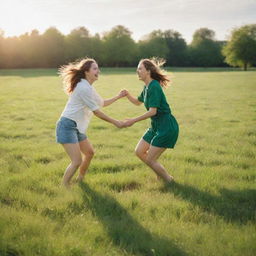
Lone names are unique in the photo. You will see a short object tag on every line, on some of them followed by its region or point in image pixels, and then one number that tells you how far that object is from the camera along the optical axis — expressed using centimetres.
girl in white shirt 509
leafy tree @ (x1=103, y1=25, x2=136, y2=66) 9200
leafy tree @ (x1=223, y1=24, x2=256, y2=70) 8162
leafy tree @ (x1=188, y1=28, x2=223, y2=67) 10106
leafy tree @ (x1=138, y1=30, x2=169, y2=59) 10037
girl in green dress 538
